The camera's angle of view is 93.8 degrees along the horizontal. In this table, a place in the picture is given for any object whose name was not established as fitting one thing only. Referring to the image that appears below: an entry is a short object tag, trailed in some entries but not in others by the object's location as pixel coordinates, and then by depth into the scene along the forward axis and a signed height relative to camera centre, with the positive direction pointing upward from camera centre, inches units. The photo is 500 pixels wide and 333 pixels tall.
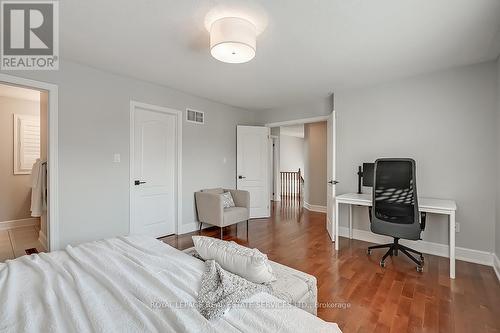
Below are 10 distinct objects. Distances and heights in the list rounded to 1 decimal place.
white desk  98.2 -18.3
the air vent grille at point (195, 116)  162.4 +35.2
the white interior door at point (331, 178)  137.7 -7.3
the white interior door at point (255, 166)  200.7 -0.2
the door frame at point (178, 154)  140.6 +7.8
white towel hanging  127.7 -14.1
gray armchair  143.9 -28.4
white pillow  50.7 -21.5
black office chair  102.9 -17.1
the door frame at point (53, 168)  104.5 -1.2
